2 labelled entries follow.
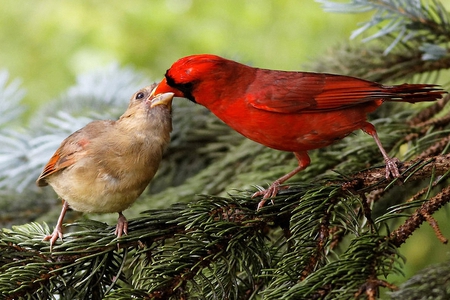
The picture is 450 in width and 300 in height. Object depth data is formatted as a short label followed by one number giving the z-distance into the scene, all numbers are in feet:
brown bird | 14.70
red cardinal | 14.71
